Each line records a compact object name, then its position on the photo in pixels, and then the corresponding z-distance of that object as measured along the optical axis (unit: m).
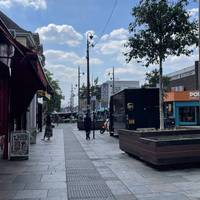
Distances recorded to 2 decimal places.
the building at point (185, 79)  33.52
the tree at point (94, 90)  42.83
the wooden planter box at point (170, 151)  6.17
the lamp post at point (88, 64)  18.98
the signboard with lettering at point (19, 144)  8.03
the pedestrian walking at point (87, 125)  14.28
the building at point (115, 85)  37.14
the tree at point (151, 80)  17.15
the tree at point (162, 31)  9.95
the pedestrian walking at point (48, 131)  14.11
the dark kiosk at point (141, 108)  12.99
